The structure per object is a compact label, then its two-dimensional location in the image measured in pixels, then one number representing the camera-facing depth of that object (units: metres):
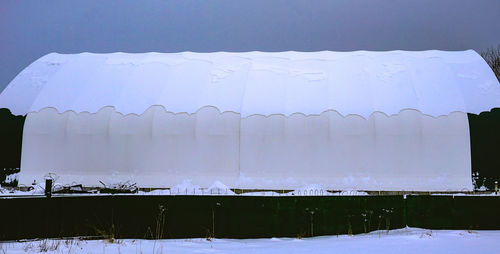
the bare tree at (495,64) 60.49
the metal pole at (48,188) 15.10
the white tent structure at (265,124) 25.34
